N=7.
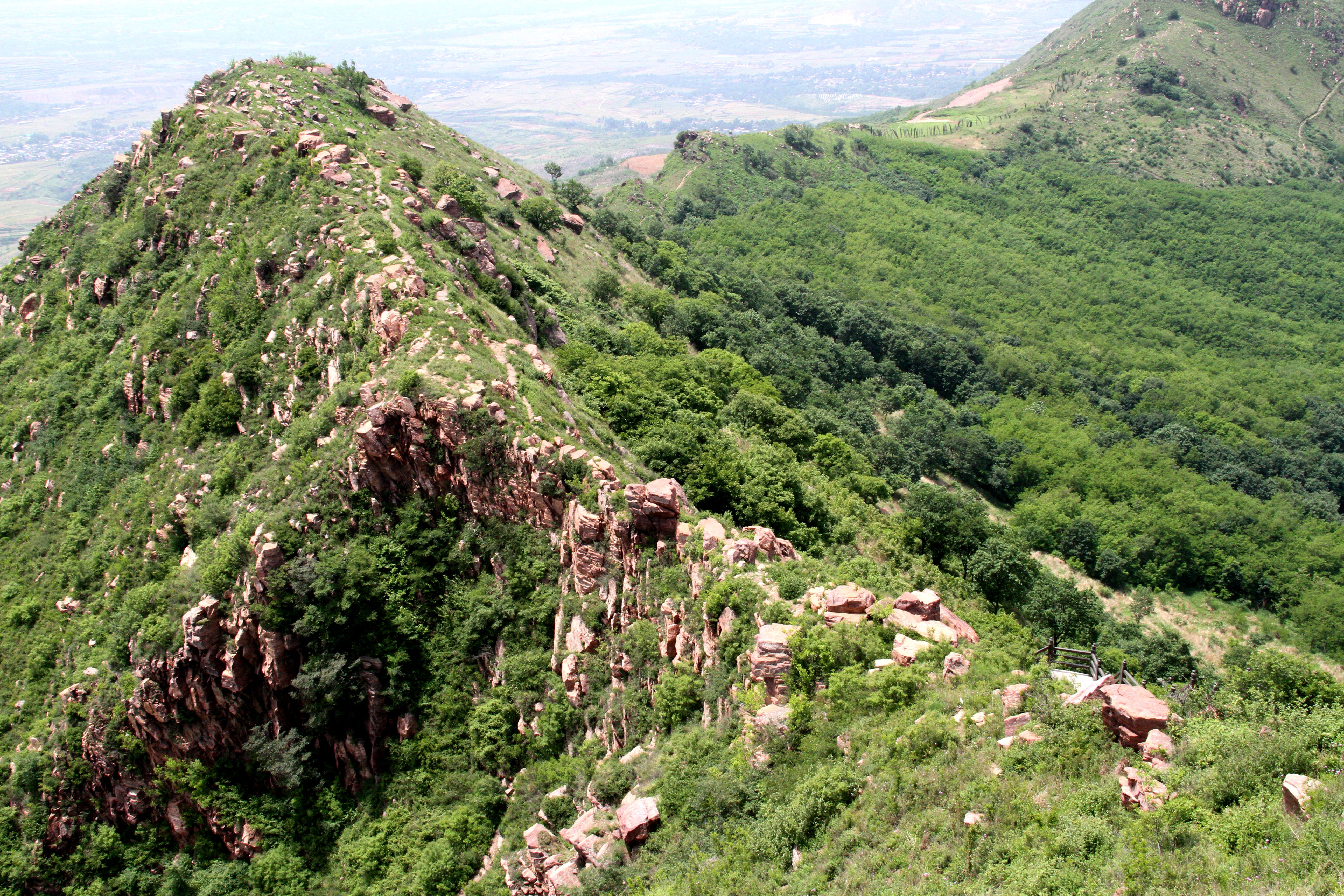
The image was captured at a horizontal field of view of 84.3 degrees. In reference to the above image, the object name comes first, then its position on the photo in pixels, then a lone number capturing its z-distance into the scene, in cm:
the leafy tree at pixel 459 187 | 6019
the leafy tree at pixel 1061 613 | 4566
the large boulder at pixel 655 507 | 2798
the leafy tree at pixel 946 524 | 4969
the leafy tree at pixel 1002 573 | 4594
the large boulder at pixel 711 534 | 2702
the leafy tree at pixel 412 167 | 5828
